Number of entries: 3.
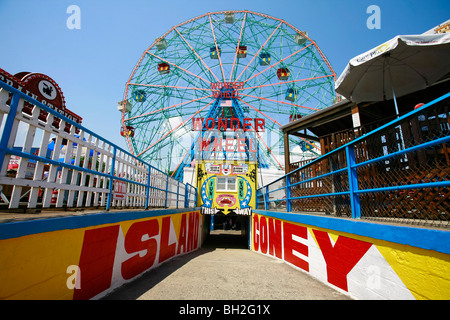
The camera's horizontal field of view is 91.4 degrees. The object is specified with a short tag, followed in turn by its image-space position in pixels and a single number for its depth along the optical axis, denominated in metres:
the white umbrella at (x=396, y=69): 3.78
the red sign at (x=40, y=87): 7.92
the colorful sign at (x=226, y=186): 12.34
